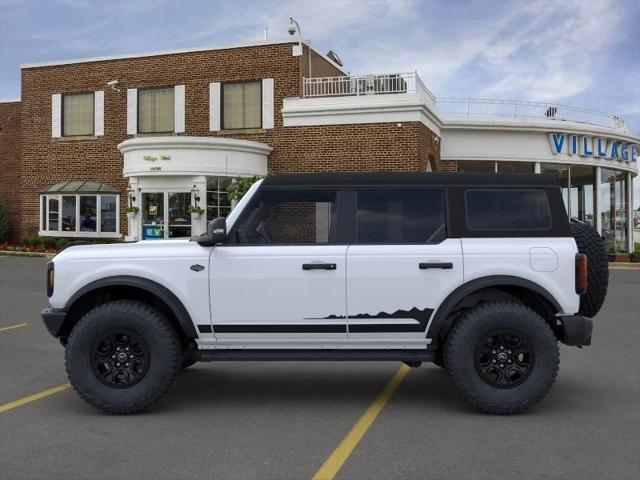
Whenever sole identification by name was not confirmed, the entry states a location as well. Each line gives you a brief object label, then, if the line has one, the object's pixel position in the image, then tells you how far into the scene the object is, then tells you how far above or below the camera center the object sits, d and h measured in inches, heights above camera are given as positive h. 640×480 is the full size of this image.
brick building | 899.4 +164.9
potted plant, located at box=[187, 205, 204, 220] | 891.4 +48.1
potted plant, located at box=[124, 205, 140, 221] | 932.8 +50.5
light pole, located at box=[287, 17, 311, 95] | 951.0 +315.1
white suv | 212.1 -13.1
